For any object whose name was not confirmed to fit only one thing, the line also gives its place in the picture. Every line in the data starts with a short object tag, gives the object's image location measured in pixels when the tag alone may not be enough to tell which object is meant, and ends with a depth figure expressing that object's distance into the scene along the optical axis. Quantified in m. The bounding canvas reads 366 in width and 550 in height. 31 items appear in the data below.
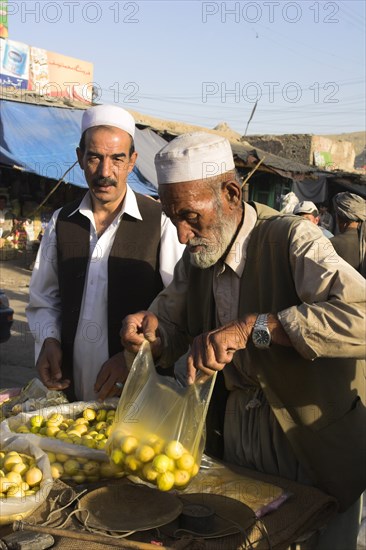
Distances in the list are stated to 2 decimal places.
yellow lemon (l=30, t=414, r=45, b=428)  2.34
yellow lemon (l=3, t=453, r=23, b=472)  1.94
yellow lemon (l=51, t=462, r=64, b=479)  1.99
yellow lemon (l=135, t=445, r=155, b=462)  1.79
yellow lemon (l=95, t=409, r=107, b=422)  2.46
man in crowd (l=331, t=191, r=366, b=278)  4.99
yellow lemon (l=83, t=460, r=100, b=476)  2.02
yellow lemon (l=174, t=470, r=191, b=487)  1.77
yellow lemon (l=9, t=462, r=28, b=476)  1.91
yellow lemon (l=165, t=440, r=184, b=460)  1.79
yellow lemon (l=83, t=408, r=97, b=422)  2.44
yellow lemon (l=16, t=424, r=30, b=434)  2.28
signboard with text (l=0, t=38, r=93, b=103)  18.77
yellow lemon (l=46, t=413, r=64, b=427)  2.34
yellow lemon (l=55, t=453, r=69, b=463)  2.08
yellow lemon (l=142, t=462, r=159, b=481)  1.75
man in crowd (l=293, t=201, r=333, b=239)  6.71
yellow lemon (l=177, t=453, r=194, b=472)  1.79
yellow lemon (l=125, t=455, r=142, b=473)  1.80
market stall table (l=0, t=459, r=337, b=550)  1.59
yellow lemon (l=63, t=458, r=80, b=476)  2.02
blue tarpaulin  11.69
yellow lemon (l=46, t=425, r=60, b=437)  2.25
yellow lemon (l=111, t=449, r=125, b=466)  1.85
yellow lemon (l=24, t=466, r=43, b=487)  1.86
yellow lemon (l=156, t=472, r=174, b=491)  1.74
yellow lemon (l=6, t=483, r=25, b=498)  1.78
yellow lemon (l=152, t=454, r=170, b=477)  1.75
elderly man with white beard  1.73
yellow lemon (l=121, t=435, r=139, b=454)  1.84
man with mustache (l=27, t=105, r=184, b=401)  2.83
